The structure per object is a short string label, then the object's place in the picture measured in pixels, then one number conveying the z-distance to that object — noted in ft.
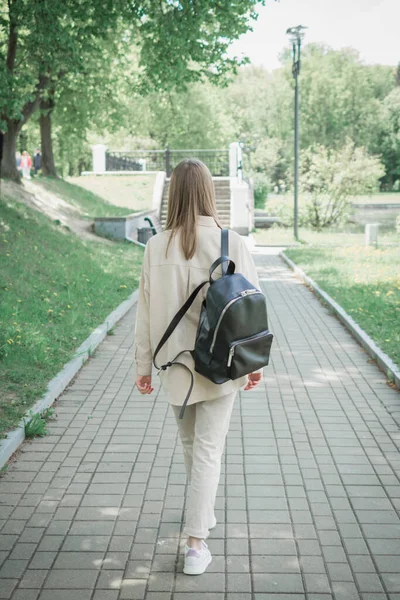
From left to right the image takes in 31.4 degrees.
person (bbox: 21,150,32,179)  97.09
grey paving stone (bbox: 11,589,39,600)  11.29
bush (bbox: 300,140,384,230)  97.71
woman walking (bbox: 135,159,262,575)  11.37
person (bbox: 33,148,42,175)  115.14
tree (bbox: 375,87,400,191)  240.94
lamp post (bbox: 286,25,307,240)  81.00
